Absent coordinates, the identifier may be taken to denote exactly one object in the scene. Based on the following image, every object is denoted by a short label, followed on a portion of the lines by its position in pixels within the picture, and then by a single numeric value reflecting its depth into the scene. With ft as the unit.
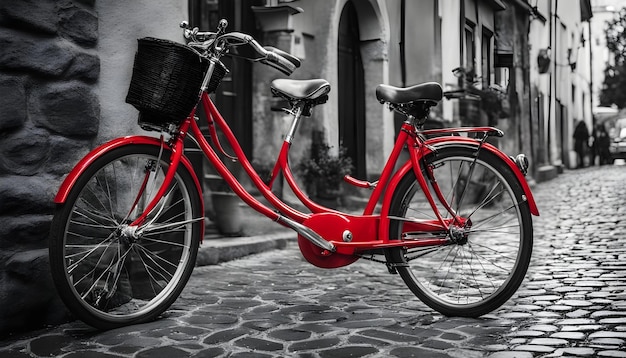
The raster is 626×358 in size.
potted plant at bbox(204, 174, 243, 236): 23.11
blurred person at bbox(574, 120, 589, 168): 80.89
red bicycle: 11.43
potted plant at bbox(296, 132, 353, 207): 26.91
